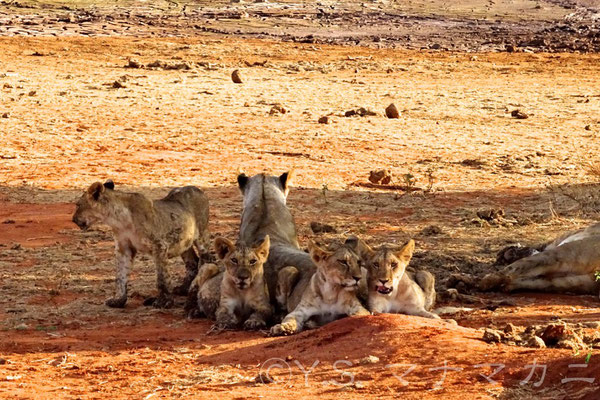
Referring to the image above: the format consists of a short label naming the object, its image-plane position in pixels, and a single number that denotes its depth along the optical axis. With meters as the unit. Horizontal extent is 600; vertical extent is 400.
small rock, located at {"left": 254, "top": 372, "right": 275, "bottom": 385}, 8.27
